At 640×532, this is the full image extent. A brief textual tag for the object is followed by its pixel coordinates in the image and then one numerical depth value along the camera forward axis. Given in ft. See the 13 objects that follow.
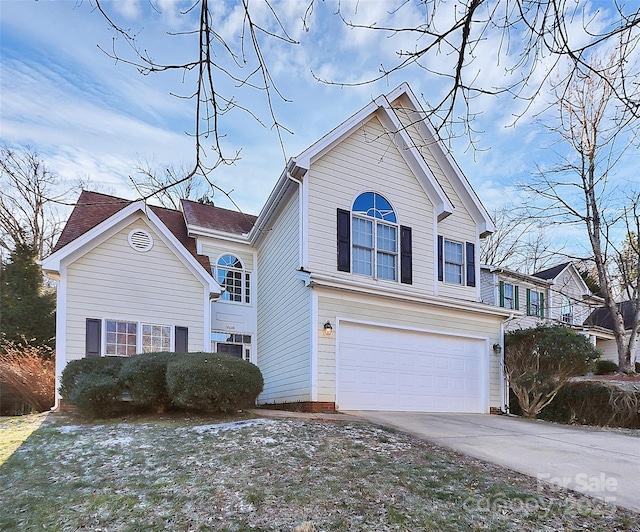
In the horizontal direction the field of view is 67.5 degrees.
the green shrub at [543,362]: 38.52
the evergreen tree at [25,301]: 48.44
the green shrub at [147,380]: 29.50
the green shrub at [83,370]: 30.60
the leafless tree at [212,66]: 11.23
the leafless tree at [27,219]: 58.31
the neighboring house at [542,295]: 66.18
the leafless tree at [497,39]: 11.35
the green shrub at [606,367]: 73.48
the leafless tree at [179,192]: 72.30
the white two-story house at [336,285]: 36.11
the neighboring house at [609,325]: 82.10
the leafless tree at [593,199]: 50.90
